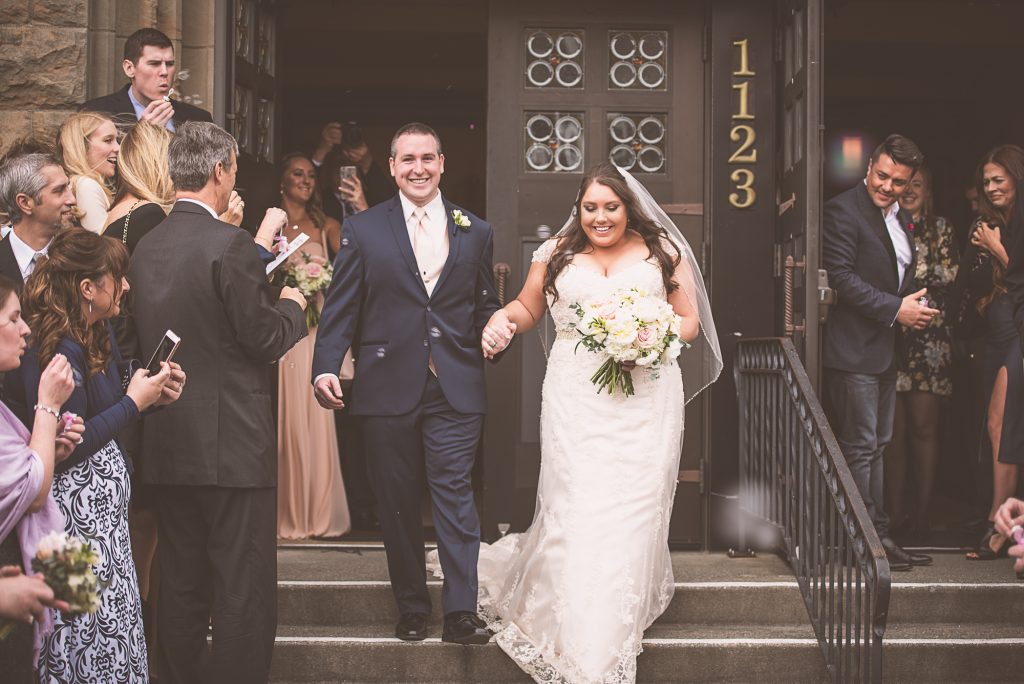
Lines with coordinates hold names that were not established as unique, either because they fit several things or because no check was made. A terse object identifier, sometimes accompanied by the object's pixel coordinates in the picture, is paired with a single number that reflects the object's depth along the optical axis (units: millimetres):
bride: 5258
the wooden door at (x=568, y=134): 7062
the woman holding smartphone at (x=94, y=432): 4055
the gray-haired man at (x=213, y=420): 4684
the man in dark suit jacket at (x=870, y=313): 6586
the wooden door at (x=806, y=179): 6309
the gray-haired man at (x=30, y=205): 4777
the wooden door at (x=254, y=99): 6684
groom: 5410
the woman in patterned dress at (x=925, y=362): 7664
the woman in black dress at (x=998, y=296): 6734
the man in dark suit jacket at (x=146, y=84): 5867
